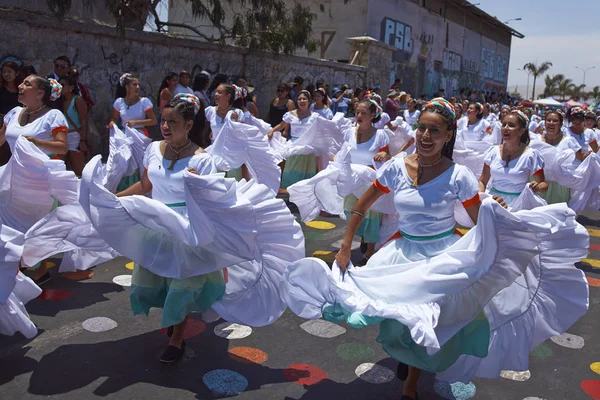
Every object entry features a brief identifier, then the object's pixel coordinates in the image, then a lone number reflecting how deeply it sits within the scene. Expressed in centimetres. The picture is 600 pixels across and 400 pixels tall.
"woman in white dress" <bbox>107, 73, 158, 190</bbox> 778
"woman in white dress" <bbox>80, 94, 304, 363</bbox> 373
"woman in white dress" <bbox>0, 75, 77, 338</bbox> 512
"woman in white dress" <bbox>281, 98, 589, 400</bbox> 322
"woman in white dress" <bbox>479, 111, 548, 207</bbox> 589
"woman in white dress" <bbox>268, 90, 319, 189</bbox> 959
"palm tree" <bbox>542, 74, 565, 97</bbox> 8694
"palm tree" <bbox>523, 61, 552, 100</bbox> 8525
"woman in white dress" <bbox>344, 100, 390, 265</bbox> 676
